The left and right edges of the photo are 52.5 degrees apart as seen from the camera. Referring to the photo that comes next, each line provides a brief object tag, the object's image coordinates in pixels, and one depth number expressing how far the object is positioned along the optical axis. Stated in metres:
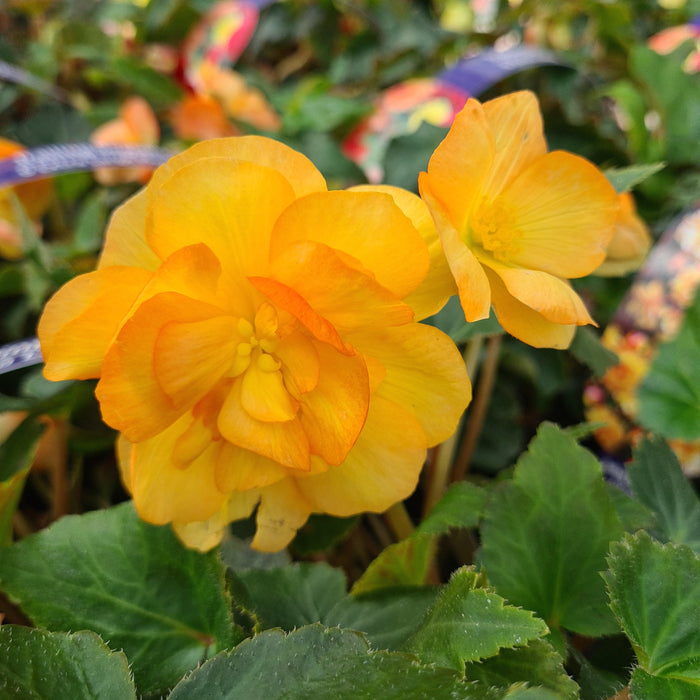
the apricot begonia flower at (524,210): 0.12
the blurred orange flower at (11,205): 0.26
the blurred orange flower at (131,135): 0.30
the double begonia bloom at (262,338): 0.11
